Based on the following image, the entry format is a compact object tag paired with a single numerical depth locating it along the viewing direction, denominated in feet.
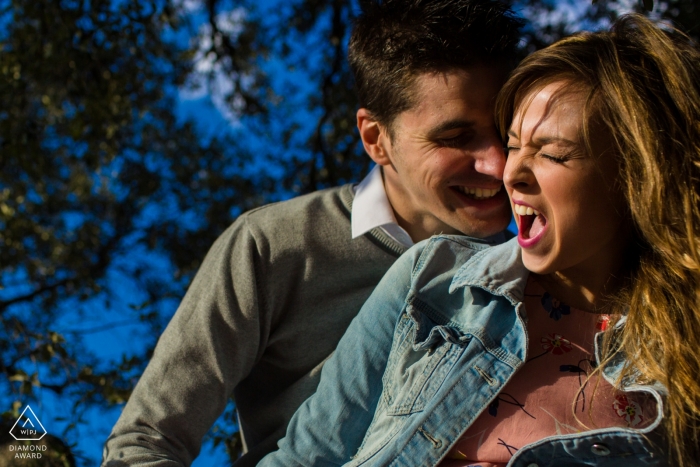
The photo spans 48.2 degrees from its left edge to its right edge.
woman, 5.95
